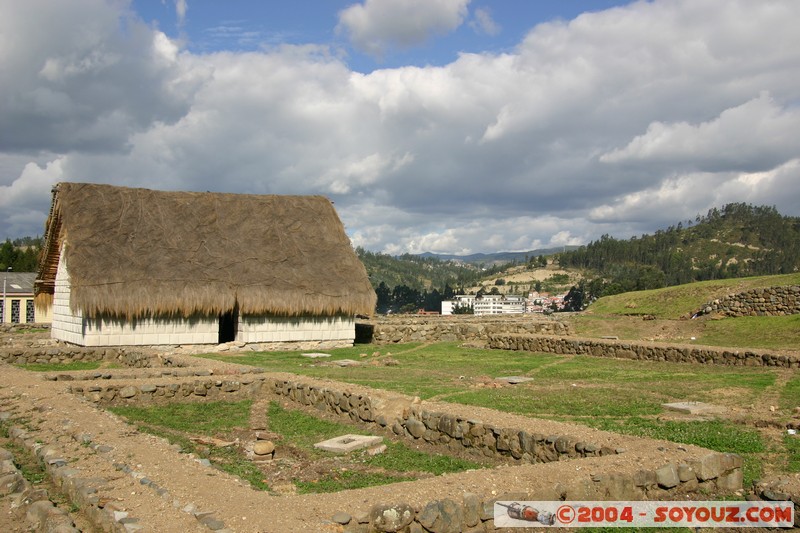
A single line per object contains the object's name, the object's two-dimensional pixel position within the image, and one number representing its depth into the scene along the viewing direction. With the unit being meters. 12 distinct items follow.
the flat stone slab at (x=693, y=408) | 11.35
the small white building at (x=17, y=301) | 45.56
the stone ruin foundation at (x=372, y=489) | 5.97
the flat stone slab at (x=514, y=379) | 15.60
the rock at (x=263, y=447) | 9.73
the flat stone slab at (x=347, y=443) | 9.82
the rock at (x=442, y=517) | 6.06
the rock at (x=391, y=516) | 5.93
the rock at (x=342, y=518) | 5.77
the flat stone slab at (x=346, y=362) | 20.06
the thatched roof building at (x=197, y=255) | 22.11
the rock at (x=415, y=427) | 10.31
